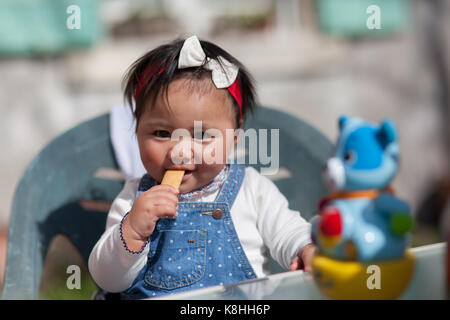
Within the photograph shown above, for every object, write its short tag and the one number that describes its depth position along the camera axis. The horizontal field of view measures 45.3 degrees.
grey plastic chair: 1.26
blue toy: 0.62
